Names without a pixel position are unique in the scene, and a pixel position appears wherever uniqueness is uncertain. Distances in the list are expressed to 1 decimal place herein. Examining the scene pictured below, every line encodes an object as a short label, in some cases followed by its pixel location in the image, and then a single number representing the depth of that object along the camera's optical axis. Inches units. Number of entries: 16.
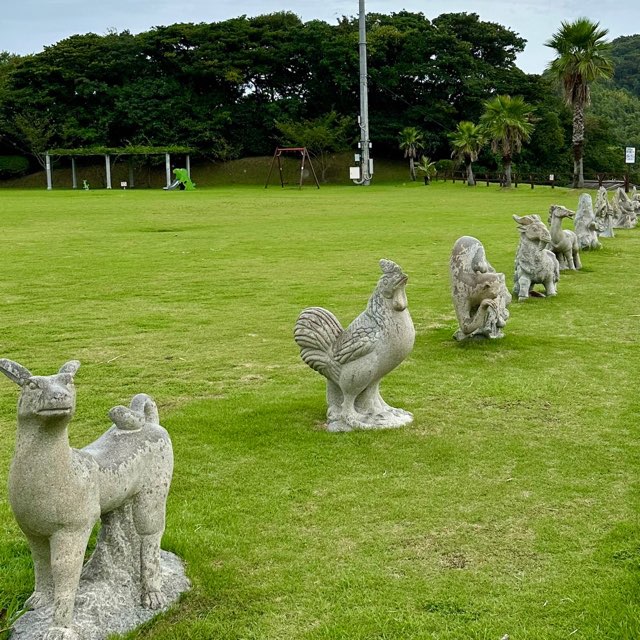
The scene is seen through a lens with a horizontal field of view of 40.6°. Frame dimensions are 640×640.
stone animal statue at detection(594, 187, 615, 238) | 874.1
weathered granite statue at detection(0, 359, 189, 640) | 141.3
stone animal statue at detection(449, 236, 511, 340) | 378.6
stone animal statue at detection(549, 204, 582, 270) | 585.9
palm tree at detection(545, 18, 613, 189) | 1544.0
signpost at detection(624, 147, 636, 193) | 1375.5
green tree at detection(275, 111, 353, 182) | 2068.2
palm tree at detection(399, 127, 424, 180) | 2069.4
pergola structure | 1961.1
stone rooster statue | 264.7
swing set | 1793.1
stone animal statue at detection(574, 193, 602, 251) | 741.9
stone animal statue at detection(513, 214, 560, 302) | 493.7
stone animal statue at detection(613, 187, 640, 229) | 963.3
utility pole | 1798.7
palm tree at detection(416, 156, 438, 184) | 1987.0
